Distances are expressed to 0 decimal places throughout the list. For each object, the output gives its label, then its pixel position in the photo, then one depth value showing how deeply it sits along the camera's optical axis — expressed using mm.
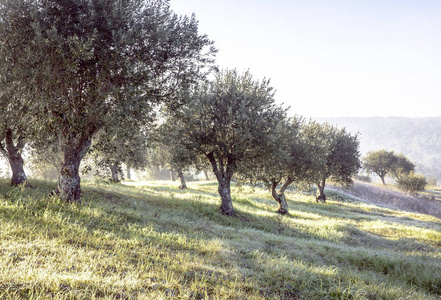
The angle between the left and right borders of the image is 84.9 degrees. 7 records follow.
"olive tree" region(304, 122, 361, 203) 36725
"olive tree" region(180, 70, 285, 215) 18512
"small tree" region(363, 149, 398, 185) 76938
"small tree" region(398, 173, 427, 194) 59094
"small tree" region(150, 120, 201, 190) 18953
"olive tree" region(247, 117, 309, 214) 19391
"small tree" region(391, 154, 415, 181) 77875
